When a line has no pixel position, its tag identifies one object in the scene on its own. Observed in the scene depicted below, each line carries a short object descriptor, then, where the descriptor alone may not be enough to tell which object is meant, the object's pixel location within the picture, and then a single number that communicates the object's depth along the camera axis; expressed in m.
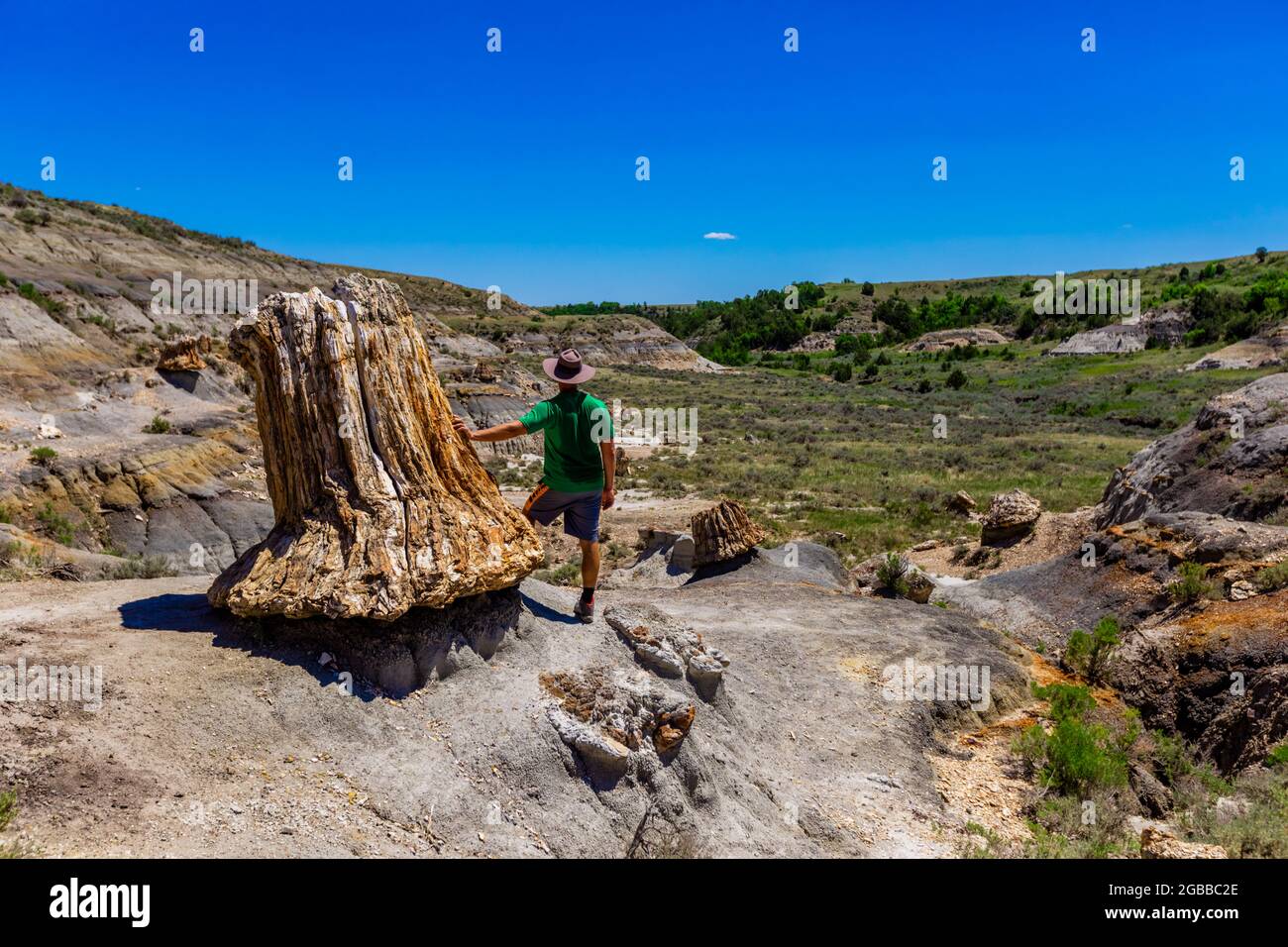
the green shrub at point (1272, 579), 9.96
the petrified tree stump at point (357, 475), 6.27
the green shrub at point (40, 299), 27.45
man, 7.11
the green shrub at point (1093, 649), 10.55
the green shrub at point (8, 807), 4.24
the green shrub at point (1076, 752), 7.79
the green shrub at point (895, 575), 14.40
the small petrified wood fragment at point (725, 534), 15.52
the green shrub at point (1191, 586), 10.71
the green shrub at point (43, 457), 16.66
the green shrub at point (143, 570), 9.54
